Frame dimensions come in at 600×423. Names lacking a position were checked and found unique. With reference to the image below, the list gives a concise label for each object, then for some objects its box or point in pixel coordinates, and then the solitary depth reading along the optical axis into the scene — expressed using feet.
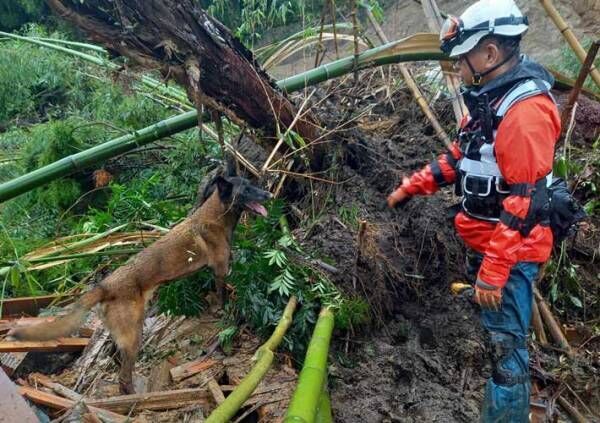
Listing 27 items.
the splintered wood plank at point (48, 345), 10.82
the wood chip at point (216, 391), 9.71
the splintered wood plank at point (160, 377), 10.51
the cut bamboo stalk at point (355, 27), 12.55
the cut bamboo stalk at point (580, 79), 10.58
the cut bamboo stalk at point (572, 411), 10.34
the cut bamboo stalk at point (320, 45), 13.04
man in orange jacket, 7.85
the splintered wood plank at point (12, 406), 7.84
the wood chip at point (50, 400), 9.29
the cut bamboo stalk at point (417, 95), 14.93
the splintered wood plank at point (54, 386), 10.05
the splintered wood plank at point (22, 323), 11.68
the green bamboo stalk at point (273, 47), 16.31
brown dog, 9.63
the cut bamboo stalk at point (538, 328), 11.91
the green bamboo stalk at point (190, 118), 12.85
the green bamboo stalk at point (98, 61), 16.43
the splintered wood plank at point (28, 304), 12.81
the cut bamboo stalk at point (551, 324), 11.84
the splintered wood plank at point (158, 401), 9.54
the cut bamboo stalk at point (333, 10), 12.86
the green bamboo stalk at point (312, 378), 6.89
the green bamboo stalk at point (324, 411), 8.71
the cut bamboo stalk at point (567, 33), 12.69
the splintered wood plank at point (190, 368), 10.59
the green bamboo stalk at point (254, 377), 6.77
